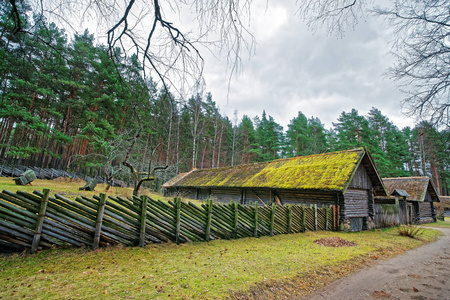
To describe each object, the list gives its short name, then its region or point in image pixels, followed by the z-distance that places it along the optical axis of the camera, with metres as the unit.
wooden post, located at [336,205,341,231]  11.85
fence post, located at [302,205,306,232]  10.05
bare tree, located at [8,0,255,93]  2.45
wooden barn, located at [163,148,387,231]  12.27
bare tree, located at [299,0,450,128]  4.20
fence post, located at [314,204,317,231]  10.74
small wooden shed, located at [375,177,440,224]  17.10
